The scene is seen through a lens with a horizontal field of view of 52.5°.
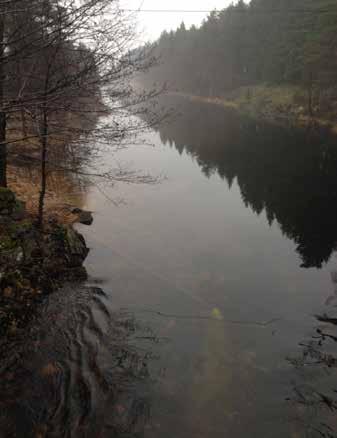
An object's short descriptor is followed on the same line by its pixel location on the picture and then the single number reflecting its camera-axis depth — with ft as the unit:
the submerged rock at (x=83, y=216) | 48.75
